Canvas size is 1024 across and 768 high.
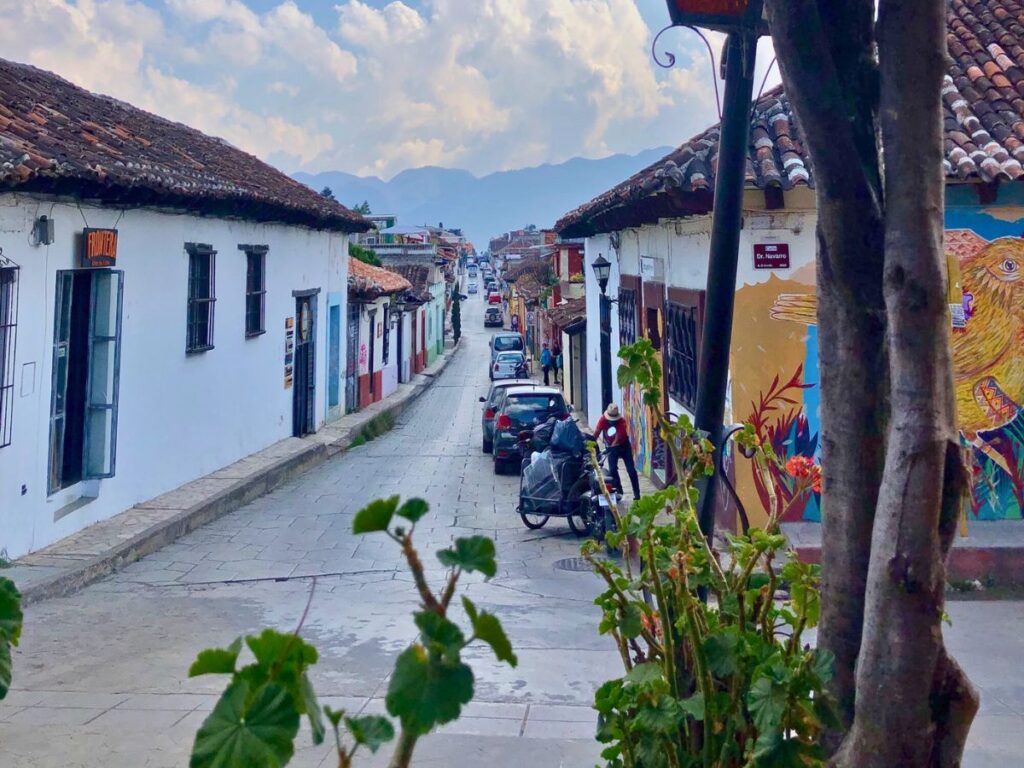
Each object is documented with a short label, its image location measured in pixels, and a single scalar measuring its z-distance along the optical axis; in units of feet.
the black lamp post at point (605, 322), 46.78
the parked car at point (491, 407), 59.98
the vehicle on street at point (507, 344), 127.65
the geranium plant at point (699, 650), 8.08
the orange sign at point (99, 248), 30.09
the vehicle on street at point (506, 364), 109.40
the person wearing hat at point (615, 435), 34.96
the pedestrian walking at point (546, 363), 107.98
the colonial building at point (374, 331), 75.41
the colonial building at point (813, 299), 27.96
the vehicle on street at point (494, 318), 240.12
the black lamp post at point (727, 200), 13.80
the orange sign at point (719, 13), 13.99
